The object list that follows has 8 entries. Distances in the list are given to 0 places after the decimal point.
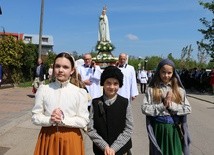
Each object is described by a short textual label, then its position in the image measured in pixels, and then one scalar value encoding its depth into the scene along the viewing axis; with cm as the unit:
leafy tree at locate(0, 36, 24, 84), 1462
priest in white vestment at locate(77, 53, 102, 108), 540
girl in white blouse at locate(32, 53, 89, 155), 215
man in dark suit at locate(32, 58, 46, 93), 1049
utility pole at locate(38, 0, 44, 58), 1305
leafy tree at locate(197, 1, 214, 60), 1624
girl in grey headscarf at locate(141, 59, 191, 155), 267
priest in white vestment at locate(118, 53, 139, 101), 519
